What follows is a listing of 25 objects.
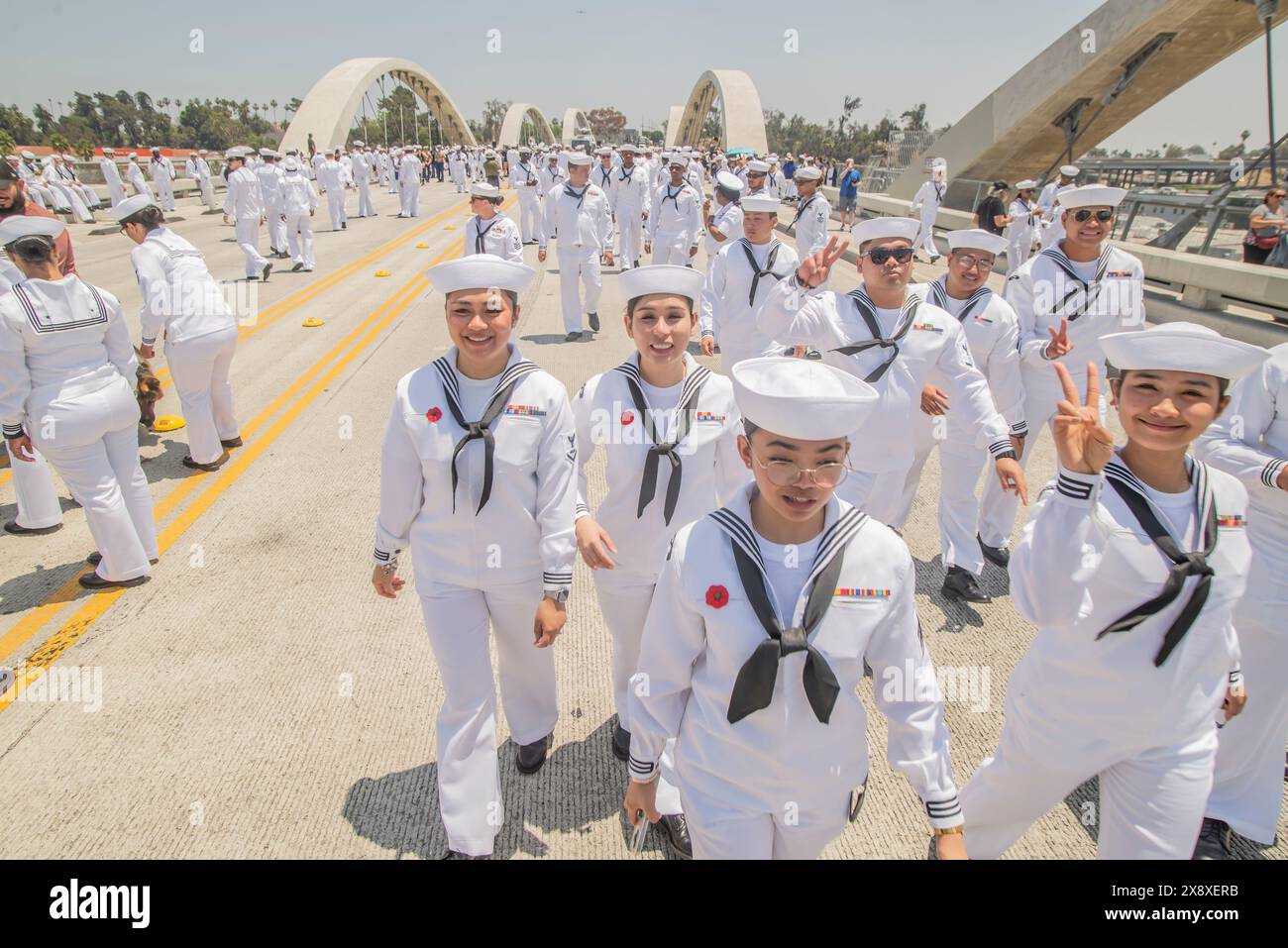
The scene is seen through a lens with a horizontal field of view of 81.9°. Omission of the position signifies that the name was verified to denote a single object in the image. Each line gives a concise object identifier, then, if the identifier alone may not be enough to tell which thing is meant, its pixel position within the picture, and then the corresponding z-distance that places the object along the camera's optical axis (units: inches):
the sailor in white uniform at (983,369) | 190.5
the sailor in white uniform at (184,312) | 229.3
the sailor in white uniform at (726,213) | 414.9
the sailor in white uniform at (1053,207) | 565.0
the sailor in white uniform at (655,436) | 125.0
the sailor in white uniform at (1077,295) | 197.6
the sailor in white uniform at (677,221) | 495.5
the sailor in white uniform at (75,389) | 171.5
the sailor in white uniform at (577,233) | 432.8
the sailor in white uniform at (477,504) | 110.8
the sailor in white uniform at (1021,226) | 570.9
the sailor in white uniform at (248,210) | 575.8
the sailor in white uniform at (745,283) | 262.2
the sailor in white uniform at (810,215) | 470.3
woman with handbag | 432.8
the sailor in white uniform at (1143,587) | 84.5
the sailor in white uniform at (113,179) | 967.0
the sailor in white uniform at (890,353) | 162.2
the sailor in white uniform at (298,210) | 601.0
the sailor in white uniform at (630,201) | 606.0
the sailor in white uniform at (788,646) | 77.3
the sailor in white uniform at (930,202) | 735.1
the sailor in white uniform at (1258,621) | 120.0
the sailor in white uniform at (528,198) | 732.0
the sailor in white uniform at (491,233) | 354.3
